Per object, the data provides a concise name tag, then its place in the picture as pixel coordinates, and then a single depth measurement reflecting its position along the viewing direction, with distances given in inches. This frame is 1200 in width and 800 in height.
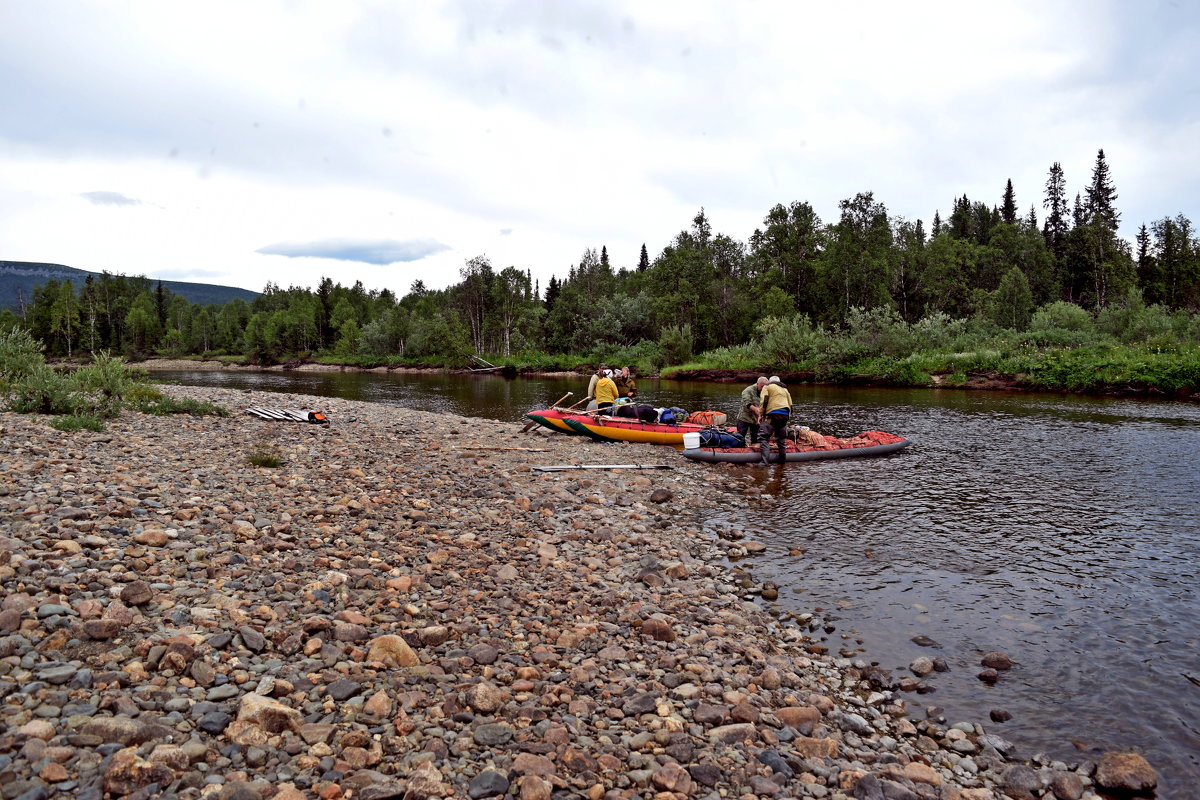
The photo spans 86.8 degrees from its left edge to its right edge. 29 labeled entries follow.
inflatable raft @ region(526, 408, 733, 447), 815.1
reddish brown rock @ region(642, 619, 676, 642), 260.7
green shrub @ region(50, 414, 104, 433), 520.7
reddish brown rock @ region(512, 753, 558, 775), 166.2
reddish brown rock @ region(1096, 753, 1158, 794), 189.3
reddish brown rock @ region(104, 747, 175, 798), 137.3
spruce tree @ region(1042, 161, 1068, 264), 4178.2
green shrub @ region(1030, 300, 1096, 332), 2062.1
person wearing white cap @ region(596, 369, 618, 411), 903.7
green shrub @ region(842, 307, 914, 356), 2059.5
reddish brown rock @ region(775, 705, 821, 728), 208.8
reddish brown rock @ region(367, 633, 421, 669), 211.9
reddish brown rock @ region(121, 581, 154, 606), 216.2
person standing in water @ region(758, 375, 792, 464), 715.4
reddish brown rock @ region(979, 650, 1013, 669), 261.3
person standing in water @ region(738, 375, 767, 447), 758.5
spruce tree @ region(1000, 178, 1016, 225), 4493.1
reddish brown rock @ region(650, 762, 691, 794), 167.3
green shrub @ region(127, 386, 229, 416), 718.9
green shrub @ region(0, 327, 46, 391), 739.4
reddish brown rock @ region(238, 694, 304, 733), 167.8
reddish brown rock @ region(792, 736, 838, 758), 192.1
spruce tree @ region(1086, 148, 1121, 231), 3878.0
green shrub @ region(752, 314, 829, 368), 2166.6
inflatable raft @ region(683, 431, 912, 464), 727.7
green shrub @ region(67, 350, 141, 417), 660.7
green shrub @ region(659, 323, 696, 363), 2732.5
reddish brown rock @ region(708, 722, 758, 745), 193.5
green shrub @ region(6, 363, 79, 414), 601.2
